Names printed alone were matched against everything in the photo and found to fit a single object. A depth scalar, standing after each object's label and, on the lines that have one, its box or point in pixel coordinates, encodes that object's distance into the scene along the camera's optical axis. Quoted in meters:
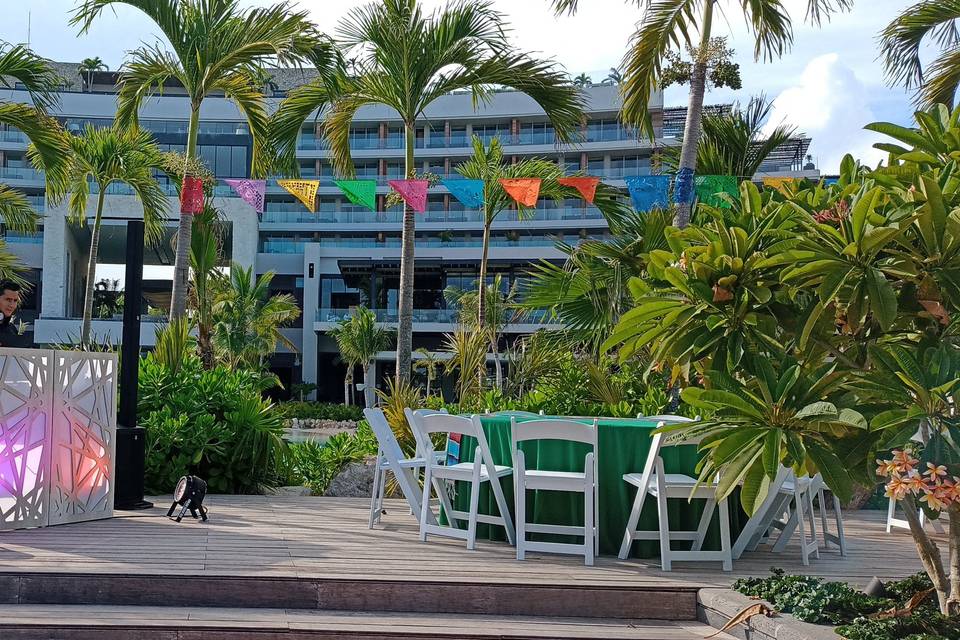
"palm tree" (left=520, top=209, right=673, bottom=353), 9.25
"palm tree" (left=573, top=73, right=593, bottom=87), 55.42
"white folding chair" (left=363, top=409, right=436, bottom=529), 6.32
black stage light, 6.73
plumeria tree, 3.31
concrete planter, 3.86
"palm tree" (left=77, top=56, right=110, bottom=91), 49.38
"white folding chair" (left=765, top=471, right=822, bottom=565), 5.70
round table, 5.80
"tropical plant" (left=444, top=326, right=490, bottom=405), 10.42
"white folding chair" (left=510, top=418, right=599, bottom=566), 5.34
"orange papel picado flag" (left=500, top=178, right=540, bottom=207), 12.23
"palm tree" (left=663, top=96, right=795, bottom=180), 11.08
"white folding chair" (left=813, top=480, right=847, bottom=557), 6.06
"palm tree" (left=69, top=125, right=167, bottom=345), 13.63
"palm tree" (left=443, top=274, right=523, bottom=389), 11.26
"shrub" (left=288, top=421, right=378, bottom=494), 10.20
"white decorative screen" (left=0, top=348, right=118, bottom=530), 5.88
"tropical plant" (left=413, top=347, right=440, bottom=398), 14.27
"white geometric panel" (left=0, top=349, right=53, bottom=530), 5.82
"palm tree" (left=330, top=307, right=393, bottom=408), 34.81
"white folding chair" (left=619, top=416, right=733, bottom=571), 5.35
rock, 9.61
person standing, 6.22
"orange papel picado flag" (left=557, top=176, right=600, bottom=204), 11.91
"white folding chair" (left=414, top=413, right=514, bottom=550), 5.63
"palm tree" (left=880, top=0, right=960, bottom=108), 9.88
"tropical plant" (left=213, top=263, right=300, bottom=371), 28.16
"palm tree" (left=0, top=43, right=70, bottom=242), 9.62
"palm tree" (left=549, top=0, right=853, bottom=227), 9.44
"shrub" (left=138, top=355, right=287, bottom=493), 8.62
